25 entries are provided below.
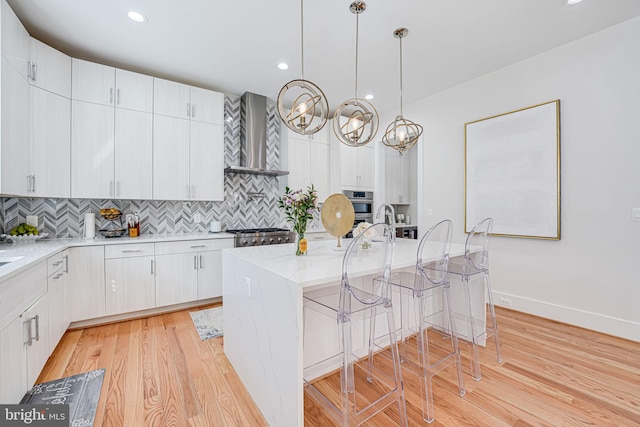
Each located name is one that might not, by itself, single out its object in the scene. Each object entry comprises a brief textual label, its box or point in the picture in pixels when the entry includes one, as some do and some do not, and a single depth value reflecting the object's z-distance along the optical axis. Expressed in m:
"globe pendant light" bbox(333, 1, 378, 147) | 2.23
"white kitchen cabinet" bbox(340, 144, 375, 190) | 4.59
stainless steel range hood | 3.93
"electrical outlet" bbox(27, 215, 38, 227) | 2.86
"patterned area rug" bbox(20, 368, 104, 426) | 1.60
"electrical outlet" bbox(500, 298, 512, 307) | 3.30
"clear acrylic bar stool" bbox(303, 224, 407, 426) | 1.47
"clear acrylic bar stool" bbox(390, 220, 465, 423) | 1.81
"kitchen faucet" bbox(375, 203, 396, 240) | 2.50
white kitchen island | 1.30
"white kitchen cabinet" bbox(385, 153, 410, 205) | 5.39
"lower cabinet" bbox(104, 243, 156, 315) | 2.86
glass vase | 1.97
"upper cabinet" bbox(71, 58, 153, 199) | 2.89
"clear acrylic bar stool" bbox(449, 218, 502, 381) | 2.13
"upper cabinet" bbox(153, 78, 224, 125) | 3.32
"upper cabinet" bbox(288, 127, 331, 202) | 4.36
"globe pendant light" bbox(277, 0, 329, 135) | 1.87
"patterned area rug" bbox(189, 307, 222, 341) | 2.69
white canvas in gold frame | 2.94
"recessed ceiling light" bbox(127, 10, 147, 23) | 2.34
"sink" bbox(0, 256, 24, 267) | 1.76
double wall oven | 4.75
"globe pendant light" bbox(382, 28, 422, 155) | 2.54
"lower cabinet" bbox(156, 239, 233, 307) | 3.14
